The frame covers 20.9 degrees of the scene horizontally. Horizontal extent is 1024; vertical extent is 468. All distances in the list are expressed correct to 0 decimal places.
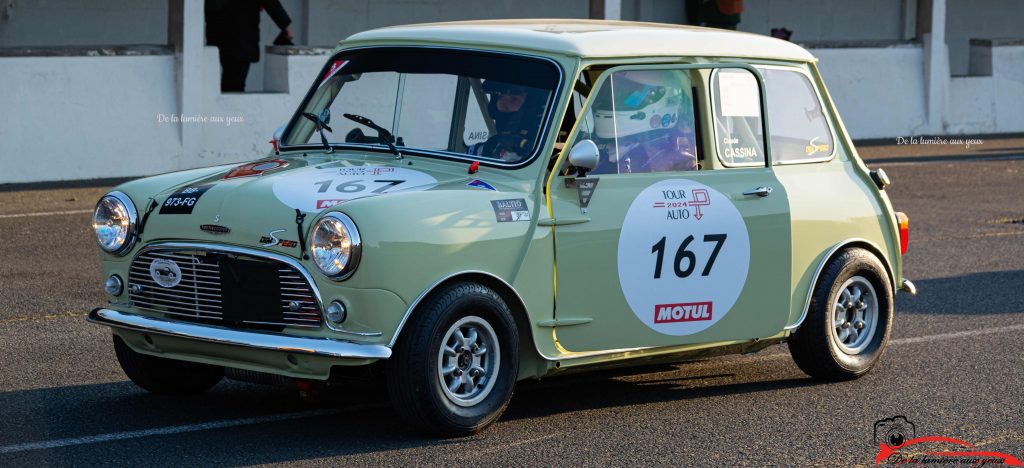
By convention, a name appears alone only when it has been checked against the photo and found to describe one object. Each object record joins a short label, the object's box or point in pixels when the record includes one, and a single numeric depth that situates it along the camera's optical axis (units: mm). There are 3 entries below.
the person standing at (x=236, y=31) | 29596
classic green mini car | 10657
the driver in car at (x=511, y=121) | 11847
